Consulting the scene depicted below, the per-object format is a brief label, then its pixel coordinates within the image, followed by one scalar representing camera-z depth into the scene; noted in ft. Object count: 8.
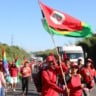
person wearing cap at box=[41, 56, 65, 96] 20.96
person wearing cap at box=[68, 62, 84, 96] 22.31
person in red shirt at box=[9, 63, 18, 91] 48.93
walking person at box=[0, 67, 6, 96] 29.34
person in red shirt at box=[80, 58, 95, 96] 28.14
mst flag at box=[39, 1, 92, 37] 23.16
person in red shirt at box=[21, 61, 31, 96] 42.15
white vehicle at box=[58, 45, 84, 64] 77.41
